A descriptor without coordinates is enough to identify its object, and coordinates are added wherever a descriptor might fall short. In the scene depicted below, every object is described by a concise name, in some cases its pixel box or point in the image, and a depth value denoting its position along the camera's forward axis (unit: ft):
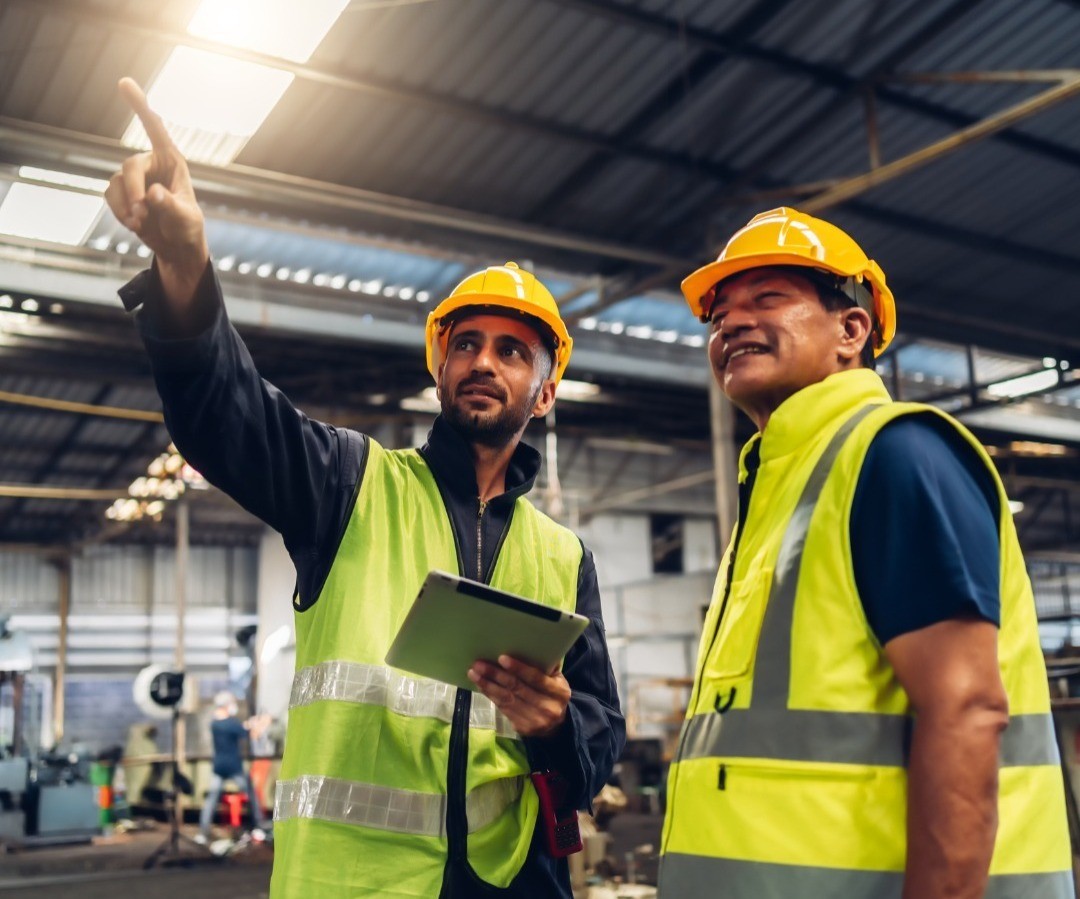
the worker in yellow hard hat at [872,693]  4.96
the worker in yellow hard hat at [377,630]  6.39
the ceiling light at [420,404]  47.80
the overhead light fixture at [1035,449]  59.57
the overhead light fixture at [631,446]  60.20
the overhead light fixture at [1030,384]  46.21
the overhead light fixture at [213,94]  20.92
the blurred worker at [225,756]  43.60
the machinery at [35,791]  46.39
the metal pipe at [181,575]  60.34
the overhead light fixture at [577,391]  44.98
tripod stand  37.77
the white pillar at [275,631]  71.31
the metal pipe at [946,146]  23.24
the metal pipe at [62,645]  82.99
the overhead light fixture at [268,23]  18.98
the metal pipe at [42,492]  54.44
